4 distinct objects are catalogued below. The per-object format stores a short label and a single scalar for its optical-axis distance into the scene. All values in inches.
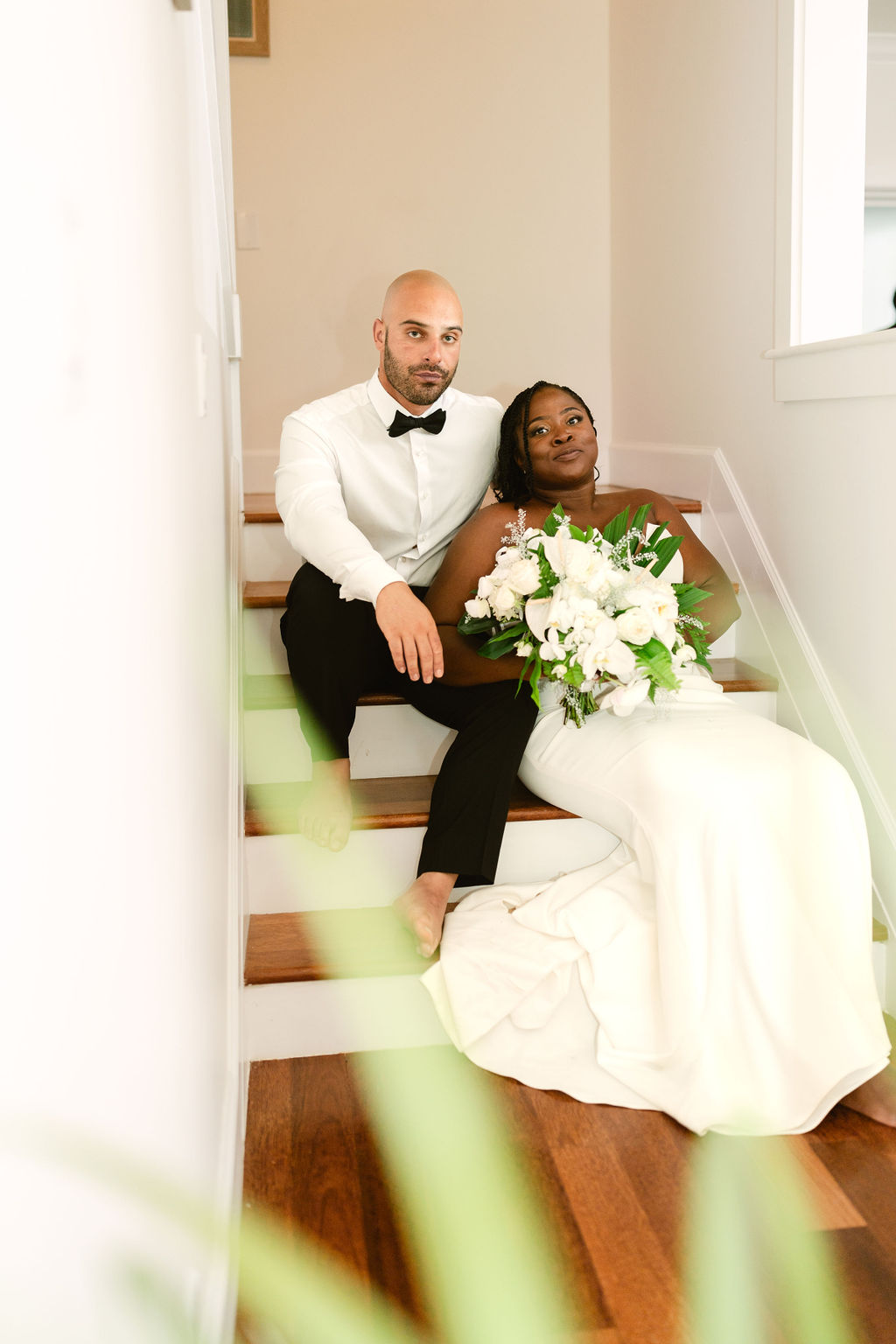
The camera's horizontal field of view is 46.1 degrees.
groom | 79.6
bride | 67.0
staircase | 75.7
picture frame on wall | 143.3
